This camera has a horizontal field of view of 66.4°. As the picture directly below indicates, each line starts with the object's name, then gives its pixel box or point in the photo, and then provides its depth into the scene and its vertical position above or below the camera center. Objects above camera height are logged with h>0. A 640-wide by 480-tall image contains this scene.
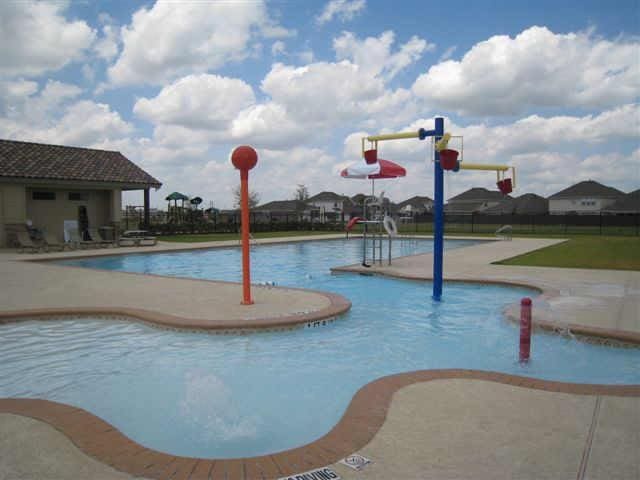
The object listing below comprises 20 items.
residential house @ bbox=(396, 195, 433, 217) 86.53 +2.96
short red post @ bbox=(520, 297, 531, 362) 4.99 -1.21
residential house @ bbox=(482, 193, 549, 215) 57.84 +1.40
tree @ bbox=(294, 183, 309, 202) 80.94 +4.34
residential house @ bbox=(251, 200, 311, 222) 67.51 +2.07
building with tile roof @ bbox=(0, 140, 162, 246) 18.59 +1.54
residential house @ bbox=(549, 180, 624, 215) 57.09 +2.19
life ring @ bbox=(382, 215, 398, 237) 12.38 -0.19
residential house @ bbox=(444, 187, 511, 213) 72.50 +2.50
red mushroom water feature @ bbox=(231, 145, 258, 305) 7.18 +0.61
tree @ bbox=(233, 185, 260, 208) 65.26 +2.98
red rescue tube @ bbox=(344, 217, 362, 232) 12.91 -0.09
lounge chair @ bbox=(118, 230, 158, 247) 20.20 -0.81
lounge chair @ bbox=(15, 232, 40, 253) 16.84 -0.73
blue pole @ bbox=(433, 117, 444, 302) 8.59 +0.06
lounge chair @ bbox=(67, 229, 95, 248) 18.53 -0.74
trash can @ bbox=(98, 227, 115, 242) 20.25 -0.49
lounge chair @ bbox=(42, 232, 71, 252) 17.39 -0.77
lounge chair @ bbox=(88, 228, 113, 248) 19.38 -0.71
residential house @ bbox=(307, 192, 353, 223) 80.90 +2.97
